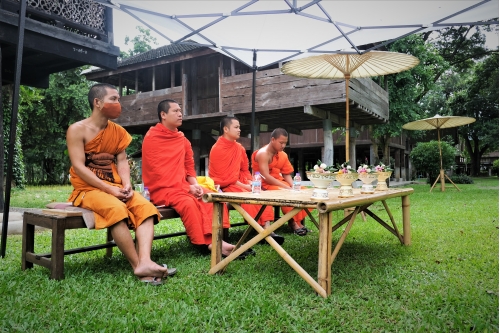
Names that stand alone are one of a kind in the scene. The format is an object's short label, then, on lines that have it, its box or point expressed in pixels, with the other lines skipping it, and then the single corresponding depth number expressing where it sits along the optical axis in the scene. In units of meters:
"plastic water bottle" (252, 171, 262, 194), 3.66
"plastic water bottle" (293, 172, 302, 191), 4.25
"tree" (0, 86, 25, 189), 12.25
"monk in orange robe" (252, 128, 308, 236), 5.22
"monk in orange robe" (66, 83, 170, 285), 3.21
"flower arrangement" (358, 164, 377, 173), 4.16
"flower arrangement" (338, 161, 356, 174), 3.77
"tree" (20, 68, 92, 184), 20.42
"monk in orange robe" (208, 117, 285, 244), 5.21
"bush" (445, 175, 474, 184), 18.52
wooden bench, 3.13
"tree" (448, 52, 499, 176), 19.34
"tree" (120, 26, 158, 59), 27.05
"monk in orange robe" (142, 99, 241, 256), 3.98
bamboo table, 2.81
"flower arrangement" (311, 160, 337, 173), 3.66
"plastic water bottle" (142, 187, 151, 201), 4.16
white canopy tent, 4.86
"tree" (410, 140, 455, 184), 16.39
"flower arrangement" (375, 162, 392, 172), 4.50
